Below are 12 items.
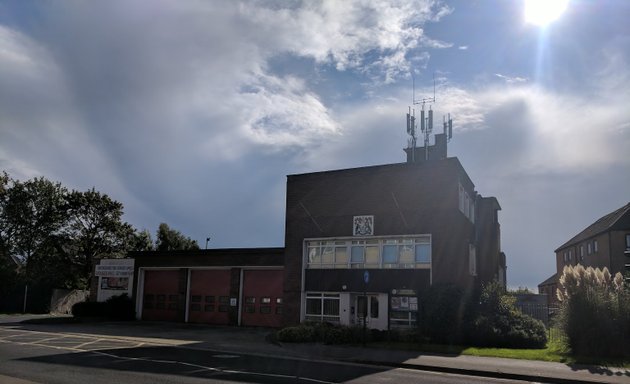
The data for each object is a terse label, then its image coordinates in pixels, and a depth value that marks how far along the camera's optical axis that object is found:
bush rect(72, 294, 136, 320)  36.69
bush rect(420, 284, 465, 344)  22.84
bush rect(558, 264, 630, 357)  18.12
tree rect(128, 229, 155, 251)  61.88
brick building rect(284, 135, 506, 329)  26.14
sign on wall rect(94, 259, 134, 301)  38.91
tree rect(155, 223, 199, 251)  69.25
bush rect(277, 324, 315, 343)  21.41
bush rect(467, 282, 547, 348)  21.55
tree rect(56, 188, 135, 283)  52.09
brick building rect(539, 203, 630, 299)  47.91
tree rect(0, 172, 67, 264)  48.12
